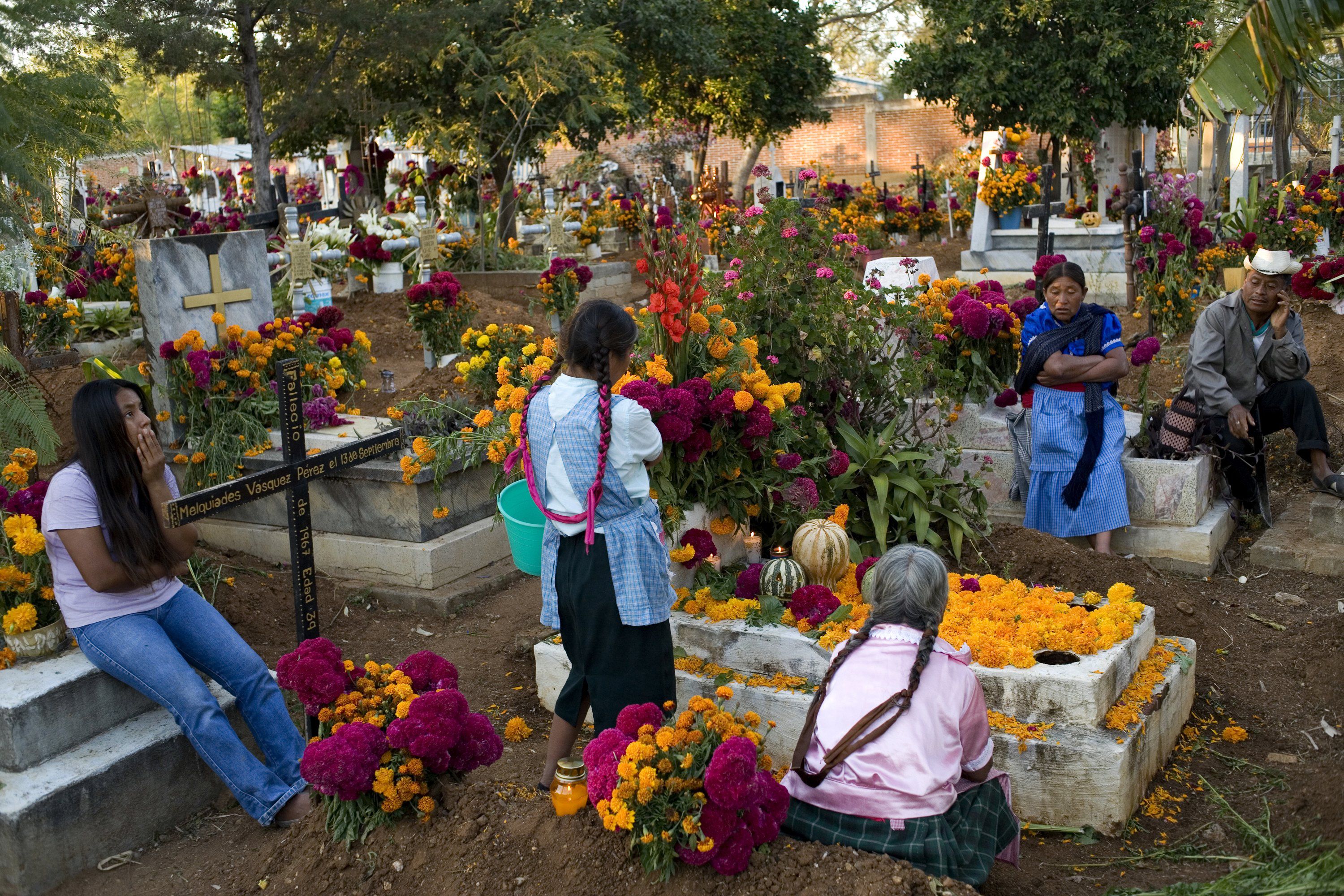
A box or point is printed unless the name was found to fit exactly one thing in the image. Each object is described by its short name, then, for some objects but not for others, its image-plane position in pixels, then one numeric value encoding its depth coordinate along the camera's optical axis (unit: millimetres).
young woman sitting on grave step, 3582
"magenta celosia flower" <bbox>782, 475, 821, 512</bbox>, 4488
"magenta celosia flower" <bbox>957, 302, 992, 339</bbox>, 6062
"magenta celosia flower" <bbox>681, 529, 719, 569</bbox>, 4285
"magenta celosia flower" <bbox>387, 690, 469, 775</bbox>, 2939
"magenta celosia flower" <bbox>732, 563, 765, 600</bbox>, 4340
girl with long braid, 3244
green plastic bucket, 3906
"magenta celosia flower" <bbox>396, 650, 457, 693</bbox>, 3281
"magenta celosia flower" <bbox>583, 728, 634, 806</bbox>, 2676
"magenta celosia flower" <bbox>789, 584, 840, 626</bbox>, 4051
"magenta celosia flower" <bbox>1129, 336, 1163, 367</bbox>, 6086
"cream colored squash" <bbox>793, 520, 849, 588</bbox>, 4344
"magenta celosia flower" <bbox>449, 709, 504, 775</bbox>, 3072
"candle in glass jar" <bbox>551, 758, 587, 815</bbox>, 3291
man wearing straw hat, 5910
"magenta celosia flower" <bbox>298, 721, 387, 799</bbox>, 2871
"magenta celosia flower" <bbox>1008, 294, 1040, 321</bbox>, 6422
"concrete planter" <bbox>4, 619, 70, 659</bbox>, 3793
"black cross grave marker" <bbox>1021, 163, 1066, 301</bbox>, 9000
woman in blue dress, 5617
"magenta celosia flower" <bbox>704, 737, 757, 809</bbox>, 2531
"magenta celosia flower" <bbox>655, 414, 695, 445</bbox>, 3857
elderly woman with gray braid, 2791
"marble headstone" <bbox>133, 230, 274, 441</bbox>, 6020
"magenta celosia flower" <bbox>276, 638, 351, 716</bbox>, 3148
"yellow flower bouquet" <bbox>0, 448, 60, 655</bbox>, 3762
